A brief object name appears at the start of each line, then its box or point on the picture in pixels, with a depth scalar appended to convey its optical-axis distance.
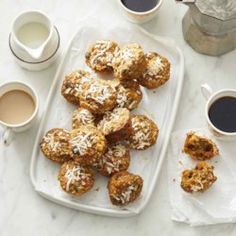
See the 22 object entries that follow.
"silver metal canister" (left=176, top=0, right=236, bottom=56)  1.19
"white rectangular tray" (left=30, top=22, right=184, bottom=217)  1.26
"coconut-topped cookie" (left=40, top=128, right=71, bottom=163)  1.25
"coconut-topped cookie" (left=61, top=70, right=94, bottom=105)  1.27
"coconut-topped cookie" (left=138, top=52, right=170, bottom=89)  1.28
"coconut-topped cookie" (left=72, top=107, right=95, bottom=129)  1.26
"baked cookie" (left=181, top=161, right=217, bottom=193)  1.25
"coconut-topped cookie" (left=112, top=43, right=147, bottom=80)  1.25
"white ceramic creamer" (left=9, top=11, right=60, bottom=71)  1.28
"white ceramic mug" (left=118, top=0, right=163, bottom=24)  1.31
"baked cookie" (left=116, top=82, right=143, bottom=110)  1.26
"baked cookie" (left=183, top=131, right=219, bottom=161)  1.27
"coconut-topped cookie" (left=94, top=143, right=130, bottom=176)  1.24
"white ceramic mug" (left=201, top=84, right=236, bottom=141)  1.25
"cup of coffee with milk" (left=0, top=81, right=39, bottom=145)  1.27
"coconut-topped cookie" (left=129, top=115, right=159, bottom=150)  1.25
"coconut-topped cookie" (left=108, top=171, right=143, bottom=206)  1.22
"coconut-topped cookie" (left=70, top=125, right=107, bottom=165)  1.21
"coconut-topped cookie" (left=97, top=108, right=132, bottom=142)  1.22
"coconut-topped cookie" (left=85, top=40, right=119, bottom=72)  1.29
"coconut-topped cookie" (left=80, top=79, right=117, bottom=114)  1.24
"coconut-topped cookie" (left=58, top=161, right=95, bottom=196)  1.23
